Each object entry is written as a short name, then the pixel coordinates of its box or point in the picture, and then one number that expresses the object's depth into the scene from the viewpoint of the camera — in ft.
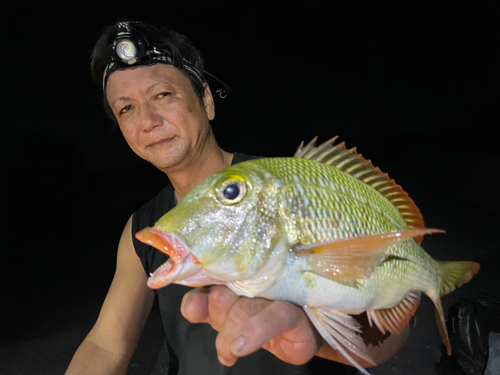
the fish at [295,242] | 0.92
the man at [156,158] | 1.71
